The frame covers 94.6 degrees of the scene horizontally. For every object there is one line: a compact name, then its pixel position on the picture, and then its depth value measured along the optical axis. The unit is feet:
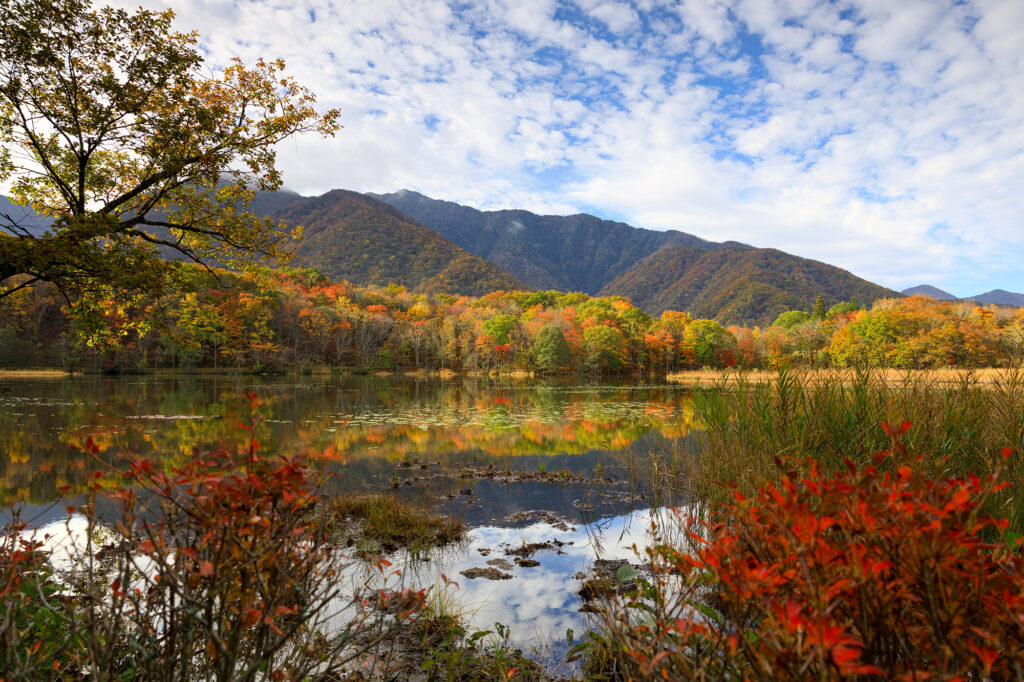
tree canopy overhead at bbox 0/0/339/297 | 20.61
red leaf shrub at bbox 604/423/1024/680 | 3.93
